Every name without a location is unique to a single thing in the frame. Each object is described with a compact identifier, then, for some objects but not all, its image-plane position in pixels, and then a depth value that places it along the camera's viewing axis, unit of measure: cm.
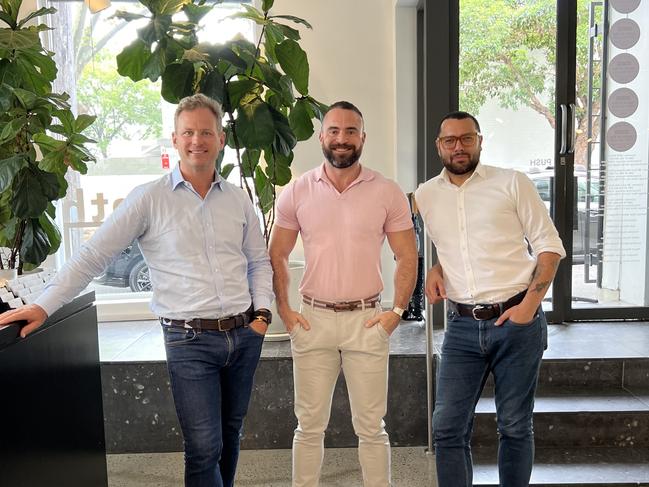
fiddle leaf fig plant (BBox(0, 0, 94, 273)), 266
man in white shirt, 219
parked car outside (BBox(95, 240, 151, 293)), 475
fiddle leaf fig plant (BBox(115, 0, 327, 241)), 293
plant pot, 365
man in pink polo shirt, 227
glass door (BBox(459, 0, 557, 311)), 403
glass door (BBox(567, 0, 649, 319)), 407
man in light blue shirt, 203
